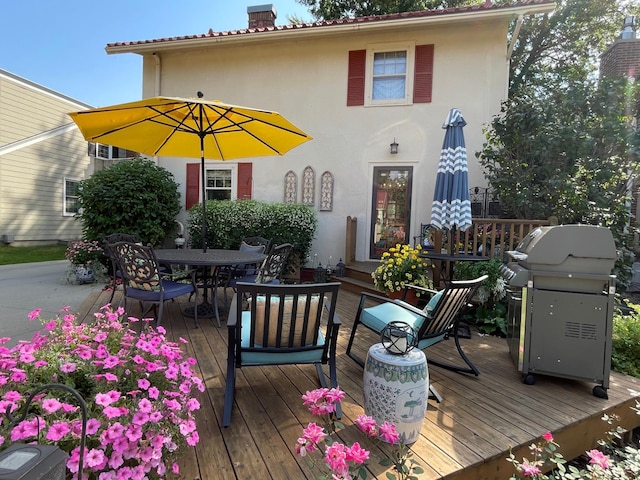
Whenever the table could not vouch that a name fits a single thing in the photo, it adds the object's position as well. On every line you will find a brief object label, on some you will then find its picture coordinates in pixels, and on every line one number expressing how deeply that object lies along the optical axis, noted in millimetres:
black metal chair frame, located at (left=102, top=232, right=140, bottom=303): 3705
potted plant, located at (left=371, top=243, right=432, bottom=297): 4273
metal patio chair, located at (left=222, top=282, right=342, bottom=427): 2008
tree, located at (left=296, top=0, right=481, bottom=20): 10484
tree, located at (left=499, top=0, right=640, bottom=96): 10602
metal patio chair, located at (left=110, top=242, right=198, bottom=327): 3306
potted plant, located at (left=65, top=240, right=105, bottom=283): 6348
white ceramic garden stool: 1773
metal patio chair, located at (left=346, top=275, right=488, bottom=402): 2402
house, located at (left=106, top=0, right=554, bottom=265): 6699
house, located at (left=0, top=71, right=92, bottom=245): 10727
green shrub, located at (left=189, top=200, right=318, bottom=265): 6645
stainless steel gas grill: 2430
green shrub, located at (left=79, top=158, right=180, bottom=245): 6531
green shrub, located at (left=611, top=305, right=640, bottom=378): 2928
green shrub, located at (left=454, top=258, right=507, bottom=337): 3861
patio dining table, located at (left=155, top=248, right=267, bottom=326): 3451
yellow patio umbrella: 3406
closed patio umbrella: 4613
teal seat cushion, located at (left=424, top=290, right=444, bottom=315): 2467
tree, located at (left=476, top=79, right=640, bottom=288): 4598
